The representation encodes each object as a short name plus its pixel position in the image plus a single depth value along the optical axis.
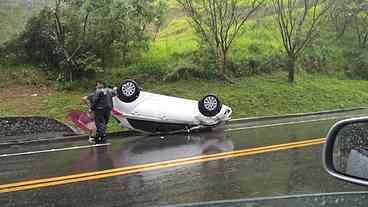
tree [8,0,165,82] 17.62
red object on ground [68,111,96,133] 13.45
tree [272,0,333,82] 21.80
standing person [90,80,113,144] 12.62
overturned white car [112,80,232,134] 13.27
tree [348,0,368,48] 25.67
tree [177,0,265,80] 20.12
